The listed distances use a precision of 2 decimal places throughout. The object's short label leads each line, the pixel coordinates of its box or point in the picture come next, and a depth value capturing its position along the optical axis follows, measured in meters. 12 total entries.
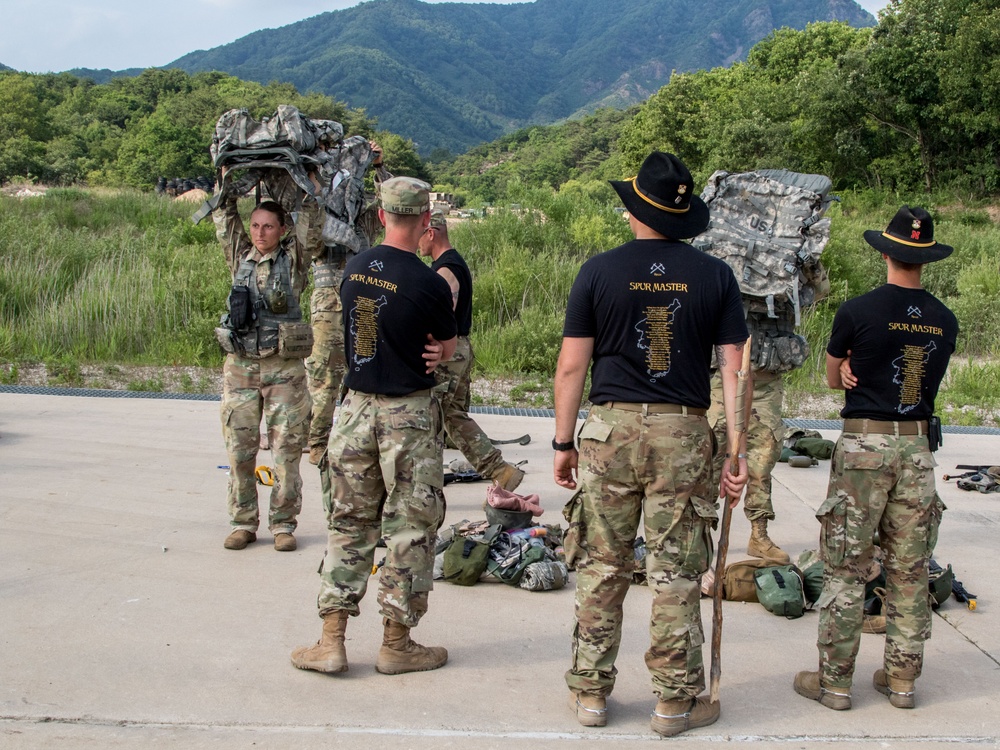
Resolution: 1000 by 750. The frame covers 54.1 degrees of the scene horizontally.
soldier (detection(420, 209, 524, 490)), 6.18
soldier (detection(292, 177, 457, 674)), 4.13
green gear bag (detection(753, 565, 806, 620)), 4.98
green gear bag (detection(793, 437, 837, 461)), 8.04
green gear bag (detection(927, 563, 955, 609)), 5.11
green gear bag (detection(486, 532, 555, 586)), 5.29
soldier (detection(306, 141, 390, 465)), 7.38
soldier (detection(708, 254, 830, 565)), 5.61
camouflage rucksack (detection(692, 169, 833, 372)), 5.60
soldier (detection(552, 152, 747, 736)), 3.69
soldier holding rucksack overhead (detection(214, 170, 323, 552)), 5.72
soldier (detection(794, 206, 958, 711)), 3.97
